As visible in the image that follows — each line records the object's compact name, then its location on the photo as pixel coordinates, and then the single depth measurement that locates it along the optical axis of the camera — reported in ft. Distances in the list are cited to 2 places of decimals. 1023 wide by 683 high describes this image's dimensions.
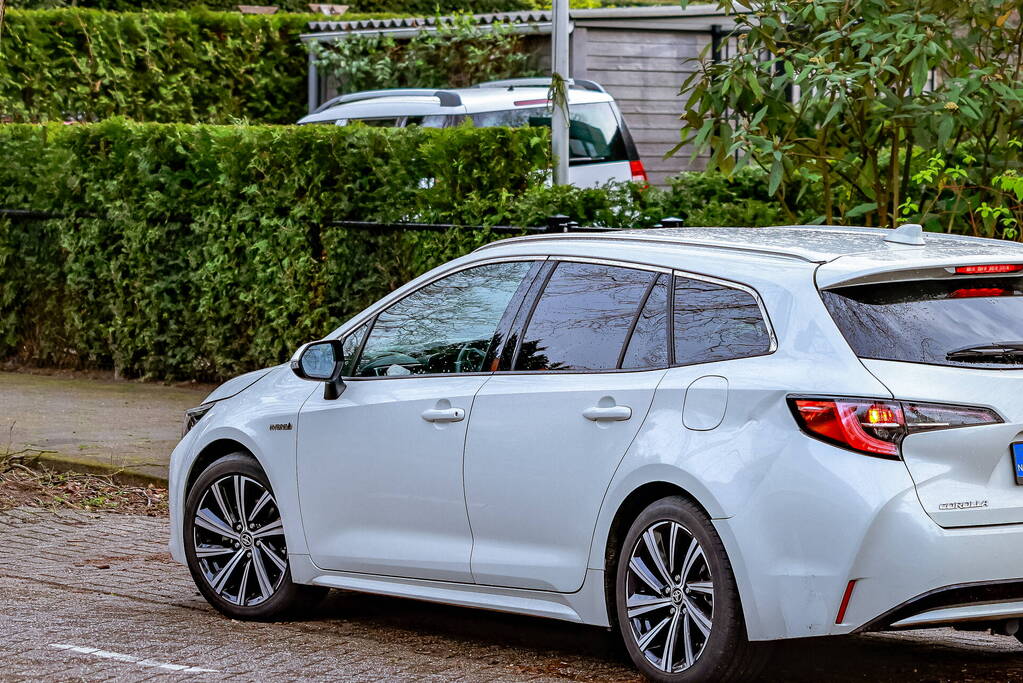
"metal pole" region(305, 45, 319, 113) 86.89
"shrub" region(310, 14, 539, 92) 80.33
